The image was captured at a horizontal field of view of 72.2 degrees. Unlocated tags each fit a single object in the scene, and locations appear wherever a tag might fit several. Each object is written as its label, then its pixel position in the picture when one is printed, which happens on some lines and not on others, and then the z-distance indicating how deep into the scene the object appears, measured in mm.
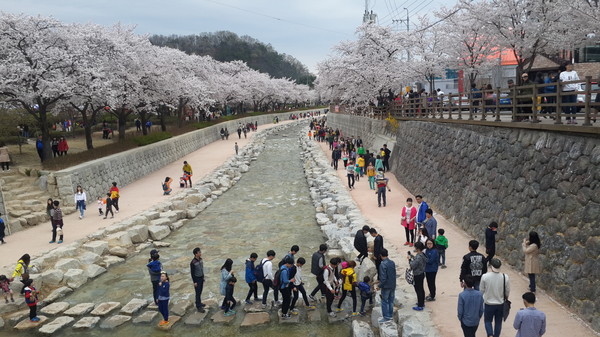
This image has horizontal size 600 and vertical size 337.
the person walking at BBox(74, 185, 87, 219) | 16375
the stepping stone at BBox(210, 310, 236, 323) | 9141
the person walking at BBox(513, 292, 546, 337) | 5480
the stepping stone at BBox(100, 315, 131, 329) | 9155
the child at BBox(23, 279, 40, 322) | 9297
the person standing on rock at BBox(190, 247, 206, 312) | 9117
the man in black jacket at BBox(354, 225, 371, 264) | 10073
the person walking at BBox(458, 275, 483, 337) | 6184
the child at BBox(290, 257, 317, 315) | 8867
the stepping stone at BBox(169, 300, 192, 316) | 9508
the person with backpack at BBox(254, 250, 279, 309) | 9109
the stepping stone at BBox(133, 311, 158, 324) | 9250
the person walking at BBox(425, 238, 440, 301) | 7933
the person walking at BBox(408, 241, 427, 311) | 7785
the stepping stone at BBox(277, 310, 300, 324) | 8961
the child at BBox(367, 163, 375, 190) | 20016
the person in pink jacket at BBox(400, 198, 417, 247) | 11479
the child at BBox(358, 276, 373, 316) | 8820
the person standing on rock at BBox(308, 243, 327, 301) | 8859
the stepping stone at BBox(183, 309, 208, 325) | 9109
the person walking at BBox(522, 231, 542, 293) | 7969
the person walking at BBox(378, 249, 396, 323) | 7688
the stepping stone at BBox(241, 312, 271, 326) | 8961
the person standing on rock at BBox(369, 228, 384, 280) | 9430
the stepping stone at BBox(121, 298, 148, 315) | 9602
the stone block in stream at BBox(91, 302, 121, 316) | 9664
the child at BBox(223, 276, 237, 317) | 9076
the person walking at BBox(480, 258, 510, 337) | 6414
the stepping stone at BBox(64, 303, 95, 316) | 9680
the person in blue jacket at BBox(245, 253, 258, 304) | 9320
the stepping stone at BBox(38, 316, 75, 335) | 8961
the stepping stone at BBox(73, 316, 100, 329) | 9117
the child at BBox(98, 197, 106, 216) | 16953
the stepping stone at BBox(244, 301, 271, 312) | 9445
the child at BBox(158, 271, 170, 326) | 8633
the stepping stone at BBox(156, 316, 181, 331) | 8945
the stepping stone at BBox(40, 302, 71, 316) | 9797
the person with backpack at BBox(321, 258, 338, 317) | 8773
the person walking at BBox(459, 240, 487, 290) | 7531
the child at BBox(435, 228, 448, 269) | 9259
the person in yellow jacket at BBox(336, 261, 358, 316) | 8703
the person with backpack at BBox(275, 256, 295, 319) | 8664
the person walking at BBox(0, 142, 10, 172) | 19047
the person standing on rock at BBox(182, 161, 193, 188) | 22547
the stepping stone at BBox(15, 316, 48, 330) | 9156
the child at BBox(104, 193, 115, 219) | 16469
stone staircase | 15398
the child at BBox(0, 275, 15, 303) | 9861
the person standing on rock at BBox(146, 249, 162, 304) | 8914
